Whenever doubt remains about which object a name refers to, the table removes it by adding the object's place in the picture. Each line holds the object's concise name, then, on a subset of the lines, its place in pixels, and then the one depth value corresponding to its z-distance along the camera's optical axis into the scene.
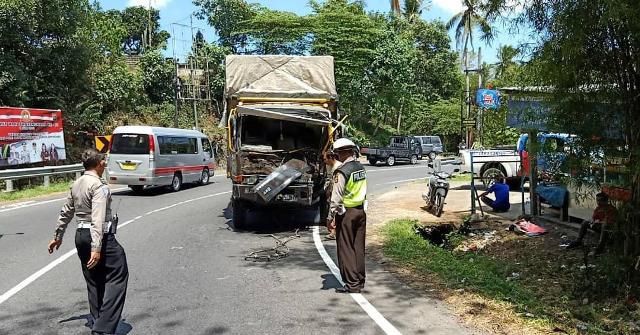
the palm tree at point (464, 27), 44.25
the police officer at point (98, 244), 4.77
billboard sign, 20.38
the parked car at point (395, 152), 36.88
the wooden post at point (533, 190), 12.13
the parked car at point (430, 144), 41.78
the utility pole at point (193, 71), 36.75
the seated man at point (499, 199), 13.94
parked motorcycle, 13.50
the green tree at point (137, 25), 51.06
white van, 18.44
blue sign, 10.92
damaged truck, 11.15
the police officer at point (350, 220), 6.52
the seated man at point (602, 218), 6.91
